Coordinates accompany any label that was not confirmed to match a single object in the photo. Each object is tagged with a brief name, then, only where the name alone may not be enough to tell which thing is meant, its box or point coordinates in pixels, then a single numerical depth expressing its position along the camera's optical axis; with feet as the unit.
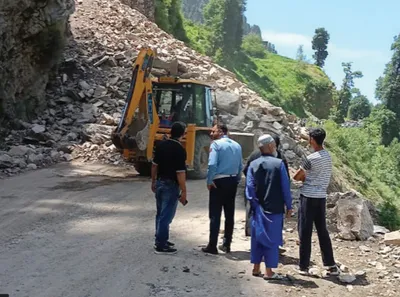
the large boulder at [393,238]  25.95
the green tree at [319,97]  227.20
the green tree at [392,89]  193.67
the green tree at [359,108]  267.18
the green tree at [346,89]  225.76
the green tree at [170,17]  138.31
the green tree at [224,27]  225.76
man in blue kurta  20.21
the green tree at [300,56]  349.39
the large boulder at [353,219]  27.14
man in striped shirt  20.93
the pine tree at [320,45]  319.88
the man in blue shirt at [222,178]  23.08
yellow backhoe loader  40.47
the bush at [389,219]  42.19
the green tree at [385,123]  191.21
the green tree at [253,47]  302.25
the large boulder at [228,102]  67.00
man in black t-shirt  22.72
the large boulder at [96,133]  55.21
